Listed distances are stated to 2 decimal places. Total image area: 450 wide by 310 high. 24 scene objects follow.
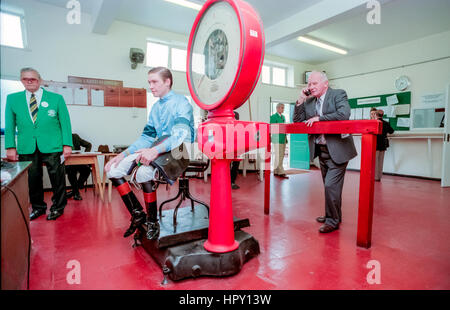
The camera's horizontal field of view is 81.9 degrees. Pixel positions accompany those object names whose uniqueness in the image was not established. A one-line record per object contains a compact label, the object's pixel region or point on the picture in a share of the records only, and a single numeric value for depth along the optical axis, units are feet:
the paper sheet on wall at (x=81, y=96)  14.37
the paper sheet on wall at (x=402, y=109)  19.26
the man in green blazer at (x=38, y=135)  8.77
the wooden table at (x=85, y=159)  10.89
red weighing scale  4.21
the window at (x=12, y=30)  12.97
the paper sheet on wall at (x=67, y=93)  13.93
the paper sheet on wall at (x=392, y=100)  19.86
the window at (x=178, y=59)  18.05
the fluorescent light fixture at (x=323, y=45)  18.32
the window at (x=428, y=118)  17.60
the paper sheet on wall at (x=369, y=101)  21.04
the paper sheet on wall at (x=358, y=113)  22.39
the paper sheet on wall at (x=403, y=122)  19.34
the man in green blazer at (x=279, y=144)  18.83
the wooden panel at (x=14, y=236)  3.52
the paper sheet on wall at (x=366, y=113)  21.72
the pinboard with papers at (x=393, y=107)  19.38
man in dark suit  7.51
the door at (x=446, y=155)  15.25
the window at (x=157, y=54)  17.14
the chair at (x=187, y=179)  6.94
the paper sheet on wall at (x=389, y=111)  20.02
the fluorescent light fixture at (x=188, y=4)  12.58
